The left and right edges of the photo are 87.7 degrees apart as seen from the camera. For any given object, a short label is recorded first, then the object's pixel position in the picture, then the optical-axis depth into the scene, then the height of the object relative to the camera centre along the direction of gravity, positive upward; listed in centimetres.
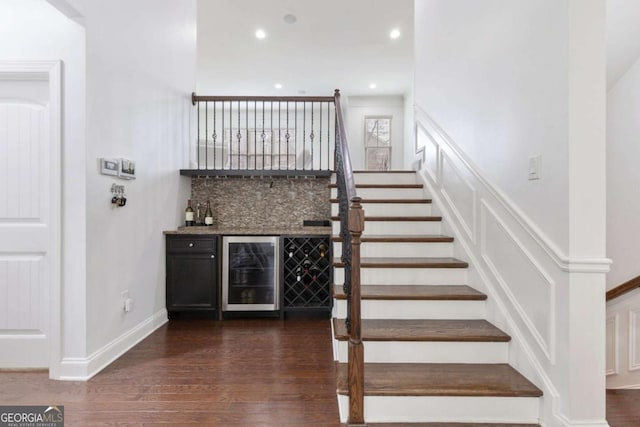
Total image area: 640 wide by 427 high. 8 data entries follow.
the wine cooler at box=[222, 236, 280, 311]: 357 -65
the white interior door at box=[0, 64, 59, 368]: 241 -8
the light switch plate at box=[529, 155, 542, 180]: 189 +27
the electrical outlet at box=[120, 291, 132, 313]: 276 -75
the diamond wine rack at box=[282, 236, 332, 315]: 357 -66
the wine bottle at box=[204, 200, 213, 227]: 403 -4
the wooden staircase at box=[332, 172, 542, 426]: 185 -84
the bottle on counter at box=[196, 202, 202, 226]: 413 -3
